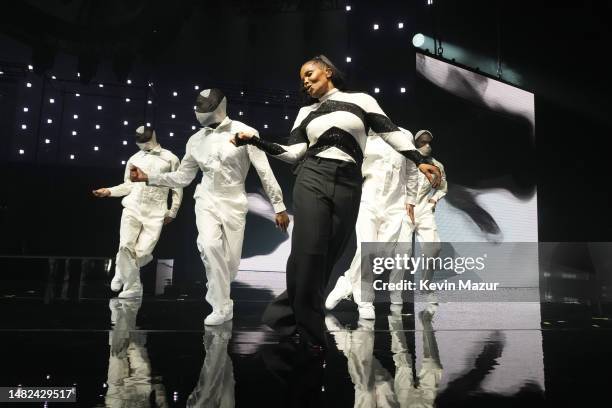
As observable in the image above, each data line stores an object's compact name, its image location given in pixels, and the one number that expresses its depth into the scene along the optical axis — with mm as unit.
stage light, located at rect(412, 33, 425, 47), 7426
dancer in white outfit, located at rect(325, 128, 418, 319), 4023
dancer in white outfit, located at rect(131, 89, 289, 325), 3129
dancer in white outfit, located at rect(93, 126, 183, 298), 4875
